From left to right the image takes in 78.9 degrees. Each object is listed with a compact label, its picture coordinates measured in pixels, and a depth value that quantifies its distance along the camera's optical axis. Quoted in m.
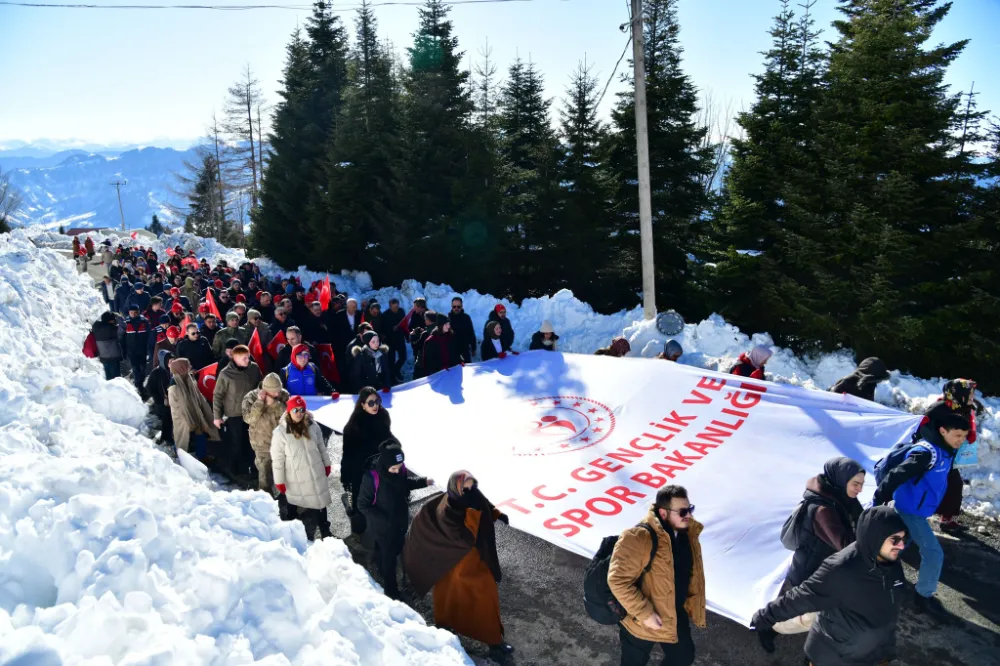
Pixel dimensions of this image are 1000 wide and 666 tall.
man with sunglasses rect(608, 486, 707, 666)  3.83
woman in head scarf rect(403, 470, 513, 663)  4.97
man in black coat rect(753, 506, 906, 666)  3.49
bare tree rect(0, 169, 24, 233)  60.14
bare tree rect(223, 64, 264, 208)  41.09
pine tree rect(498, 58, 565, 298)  17.16
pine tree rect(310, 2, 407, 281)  19.77
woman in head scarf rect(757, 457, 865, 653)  4.30
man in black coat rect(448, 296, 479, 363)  11.52
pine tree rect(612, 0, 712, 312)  16.47
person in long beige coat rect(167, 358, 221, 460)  8.06
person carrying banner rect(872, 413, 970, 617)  4.92
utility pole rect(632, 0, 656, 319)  11.02
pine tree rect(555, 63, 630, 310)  16.84
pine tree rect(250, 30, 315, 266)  24.56
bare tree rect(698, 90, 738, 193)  16.63
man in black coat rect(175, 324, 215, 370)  9.07
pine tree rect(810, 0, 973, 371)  10.03
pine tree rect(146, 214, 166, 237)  69.52
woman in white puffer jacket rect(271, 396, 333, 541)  6.38
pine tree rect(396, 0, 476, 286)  17.89
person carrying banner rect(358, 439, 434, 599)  5.58
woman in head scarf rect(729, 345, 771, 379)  7.76
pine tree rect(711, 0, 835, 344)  12.06
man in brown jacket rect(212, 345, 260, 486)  7.82
